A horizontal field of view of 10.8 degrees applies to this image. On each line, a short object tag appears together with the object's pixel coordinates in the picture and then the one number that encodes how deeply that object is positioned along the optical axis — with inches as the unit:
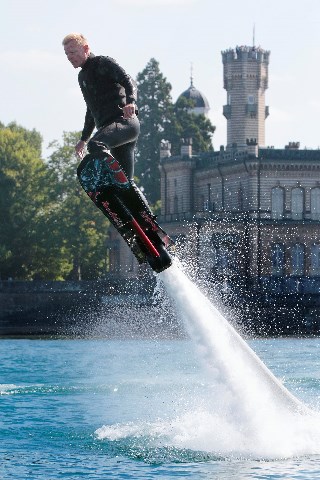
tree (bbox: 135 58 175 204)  5305.1
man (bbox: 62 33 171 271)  924.6
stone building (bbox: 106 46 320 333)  3991.1
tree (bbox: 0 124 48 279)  4153.5
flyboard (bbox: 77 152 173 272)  937.5
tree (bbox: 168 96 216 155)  5457.7
